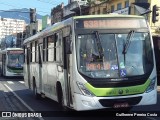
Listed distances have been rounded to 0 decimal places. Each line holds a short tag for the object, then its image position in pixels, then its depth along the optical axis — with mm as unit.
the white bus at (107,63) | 10672
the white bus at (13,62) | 37562
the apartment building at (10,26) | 174750
